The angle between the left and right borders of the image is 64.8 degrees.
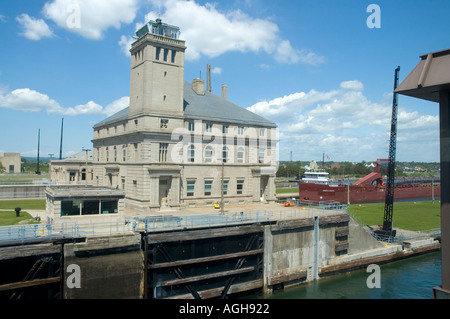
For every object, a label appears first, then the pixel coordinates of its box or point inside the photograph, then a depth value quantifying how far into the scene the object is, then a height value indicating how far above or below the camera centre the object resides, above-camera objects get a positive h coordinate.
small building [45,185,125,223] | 26.69 -2.81
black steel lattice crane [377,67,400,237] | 39.22 -0.71
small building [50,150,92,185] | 59.46 -0.41
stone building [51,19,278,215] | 37.66 +3.27
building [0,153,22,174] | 125.75 +1.82
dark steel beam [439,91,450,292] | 12.65 -0.30
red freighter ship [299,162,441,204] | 69.81 -4.03
